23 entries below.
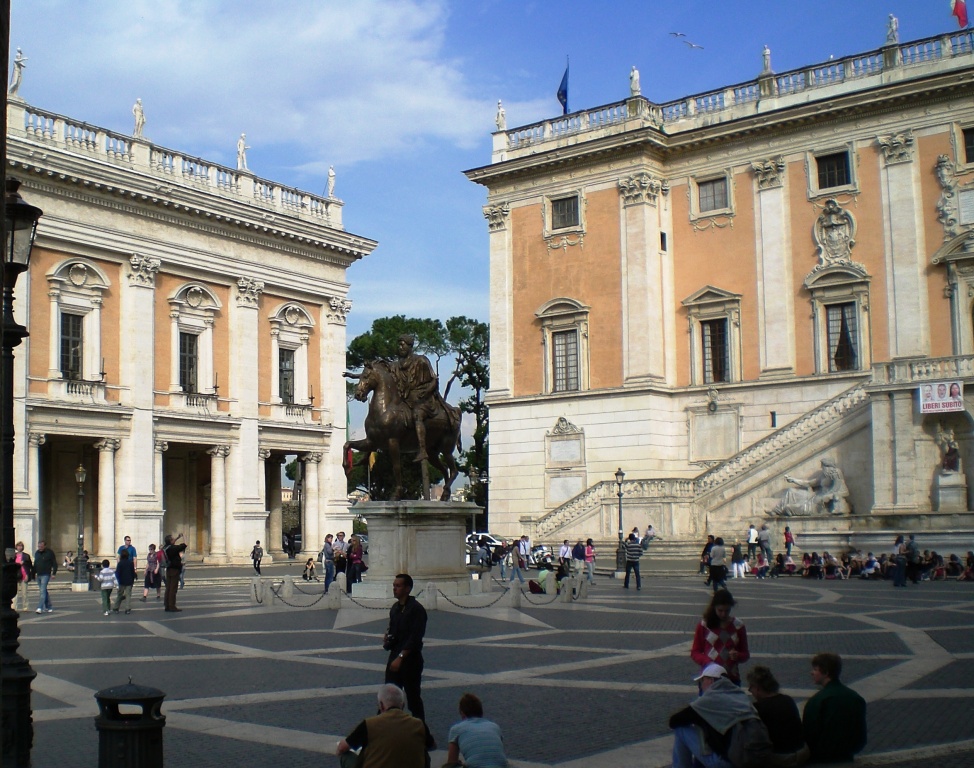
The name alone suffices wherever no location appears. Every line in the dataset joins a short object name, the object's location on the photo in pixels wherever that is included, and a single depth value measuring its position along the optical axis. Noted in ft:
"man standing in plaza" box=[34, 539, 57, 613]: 84.48
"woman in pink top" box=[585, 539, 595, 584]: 112.16
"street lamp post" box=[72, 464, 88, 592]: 117.08
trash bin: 23.85
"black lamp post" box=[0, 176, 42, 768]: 28.37
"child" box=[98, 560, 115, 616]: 80.23
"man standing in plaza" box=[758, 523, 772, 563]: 117.29
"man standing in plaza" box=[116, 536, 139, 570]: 87.10
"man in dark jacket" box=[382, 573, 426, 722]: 32.99
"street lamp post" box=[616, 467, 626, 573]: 122.87
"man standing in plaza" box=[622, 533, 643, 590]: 96.99
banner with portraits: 114.73
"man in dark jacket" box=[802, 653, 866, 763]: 27.96
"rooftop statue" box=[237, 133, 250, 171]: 164.86
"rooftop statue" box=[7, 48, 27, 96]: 135.33
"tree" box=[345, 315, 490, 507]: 255.91
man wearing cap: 26.22
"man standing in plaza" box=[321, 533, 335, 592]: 97.45
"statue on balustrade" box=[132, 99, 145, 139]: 148.77
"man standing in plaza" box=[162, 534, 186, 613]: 81.30
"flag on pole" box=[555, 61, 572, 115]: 170.50
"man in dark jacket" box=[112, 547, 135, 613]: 80.59
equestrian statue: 74.95
